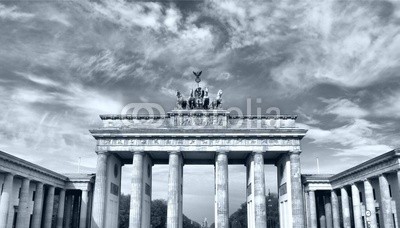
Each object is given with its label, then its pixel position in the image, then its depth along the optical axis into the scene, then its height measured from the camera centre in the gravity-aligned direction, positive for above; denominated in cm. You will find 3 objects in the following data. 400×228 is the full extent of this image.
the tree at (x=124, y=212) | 8725 +87
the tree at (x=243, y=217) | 10411 -12
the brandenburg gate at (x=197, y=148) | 4244 +796
